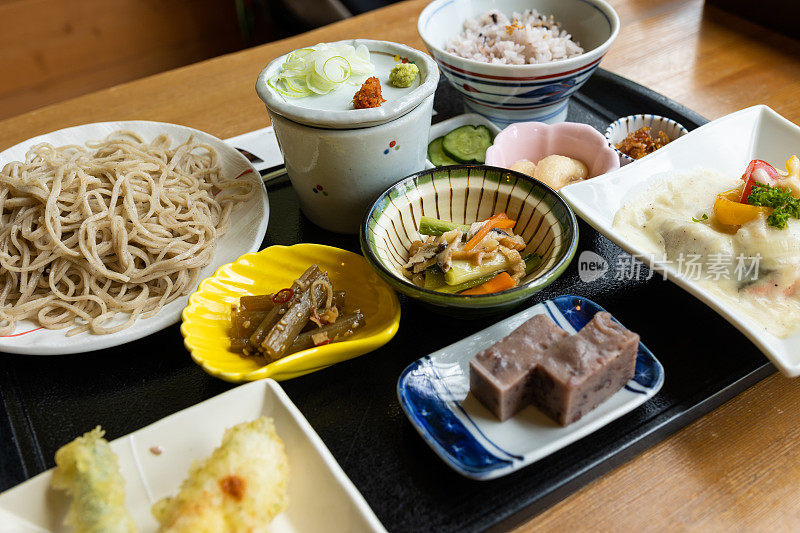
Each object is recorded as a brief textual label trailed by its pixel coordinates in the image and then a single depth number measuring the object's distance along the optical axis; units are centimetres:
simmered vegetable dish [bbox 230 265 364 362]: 47
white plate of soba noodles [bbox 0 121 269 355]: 50
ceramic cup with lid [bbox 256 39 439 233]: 51
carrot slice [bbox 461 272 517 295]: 50
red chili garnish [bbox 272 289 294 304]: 49
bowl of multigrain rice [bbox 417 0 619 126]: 59
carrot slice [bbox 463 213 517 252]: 51
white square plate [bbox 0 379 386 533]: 41
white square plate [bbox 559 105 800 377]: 52
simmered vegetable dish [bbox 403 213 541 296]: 50
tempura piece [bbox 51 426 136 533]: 40
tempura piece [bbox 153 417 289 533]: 40
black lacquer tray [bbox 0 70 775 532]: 43
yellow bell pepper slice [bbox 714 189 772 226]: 51
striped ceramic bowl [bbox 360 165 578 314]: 49
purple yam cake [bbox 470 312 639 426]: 43
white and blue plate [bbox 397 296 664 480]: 43
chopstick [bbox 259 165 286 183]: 61
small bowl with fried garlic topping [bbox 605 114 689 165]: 59
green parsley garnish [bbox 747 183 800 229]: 50
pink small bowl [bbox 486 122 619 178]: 57
